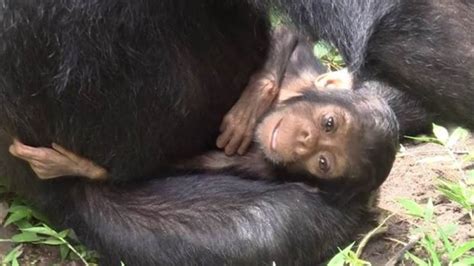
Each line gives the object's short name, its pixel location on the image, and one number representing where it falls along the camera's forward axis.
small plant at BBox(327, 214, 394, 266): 2.58
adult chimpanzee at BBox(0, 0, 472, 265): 2.60
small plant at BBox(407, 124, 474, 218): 2.96
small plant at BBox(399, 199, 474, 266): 2.67
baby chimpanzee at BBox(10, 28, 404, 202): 2.85
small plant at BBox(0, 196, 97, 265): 2.89
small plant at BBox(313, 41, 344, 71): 3.51
